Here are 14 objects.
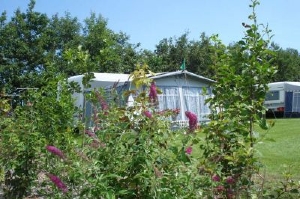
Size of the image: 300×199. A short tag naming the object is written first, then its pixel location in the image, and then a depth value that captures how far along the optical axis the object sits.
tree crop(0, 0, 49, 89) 21.38
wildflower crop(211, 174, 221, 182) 2.66
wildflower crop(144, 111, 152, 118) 2.38
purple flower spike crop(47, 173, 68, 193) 2.39
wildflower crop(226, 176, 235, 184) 2.85
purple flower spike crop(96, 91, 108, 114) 2.77
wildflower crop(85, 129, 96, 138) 2.59
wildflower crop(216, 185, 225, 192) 2.80
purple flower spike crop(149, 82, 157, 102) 2.52
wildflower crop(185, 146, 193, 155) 2.32
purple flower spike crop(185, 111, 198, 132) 2.27
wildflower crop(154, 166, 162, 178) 2.10
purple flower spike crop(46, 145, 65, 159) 2.38
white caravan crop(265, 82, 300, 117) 25.60
